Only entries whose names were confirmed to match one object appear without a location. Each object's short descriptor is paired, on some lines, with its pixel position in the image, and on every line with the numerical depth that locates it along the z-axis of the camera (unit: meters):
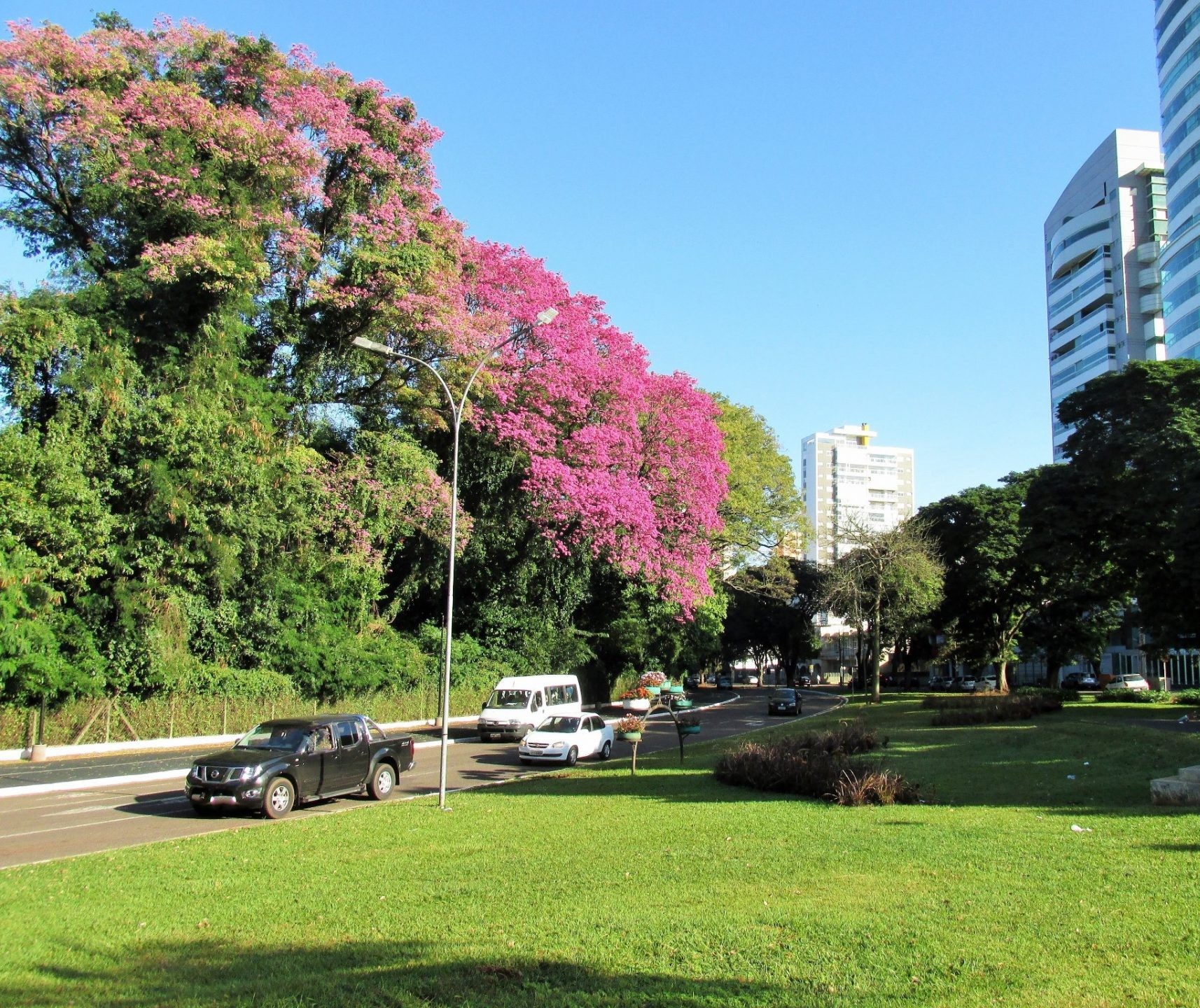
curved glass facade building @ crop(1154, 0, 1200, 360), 67.06
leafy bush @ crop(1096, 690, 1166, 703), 42.66
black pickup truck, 14.61
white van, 30.00
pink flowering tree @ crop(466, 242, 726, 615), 33.19
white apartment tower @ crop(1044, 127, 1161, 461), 89.00
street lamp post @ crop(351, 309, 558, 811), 14.82
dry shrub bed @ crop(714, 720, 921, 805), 13.25
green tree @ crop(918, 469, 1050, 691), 54.16
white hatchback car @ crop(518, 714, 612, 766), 22.67
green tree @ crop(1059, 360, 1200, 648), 28.38
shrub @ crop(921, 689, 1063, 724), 29.45
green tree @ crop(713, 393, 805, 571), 47.47
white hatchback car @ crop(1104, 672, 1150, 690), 58.38
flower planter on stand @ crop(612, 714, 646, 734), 19.55
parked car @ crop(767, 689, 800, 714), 42.53
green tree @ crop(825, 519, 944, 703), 45.09
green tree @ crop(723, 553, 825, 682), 76.69
